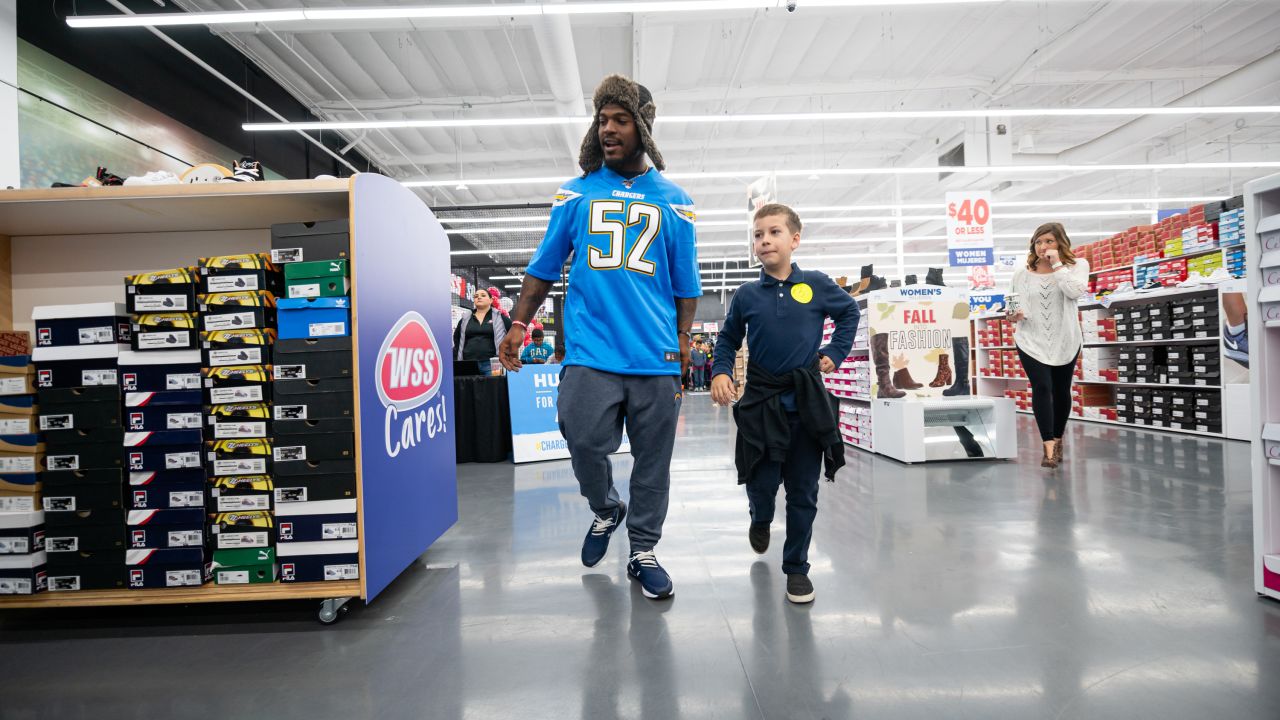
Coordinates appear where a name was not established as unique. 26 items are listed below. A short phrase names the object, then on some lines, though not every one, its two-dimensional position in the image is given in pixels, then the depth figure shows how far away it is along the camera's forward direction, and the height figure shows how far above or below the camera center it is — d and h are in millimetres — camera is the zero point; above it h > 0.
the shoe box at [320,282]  1655 +260
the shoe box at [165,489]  1678 -356
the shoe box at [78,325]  1688 +157
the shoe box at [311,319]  1652 +148
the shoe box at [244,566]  1676 -599
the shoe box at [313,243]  1663 +383
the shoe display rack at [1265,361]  1633 -79
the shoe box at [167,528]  1673 -476
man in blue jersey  1693 +176
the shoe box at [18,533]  1655 -471
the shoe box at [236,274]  1680 +297
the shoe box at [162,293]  1678 +247
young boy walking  1732 -98
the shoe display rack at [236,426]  1650 -169
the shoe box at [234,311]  1673 +183
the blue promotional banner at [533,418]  4734 -507
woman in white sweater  3607 +113
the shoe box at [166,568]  1667 -596
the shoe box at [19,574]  1652 -595
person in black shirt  5082 +266
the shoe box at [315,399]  1650 -96
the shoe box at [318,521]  1648 -464
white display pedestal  4036 -633
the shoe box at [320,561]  1652 -585
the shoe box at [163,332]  1676 +125
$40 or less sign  8969 +1964
